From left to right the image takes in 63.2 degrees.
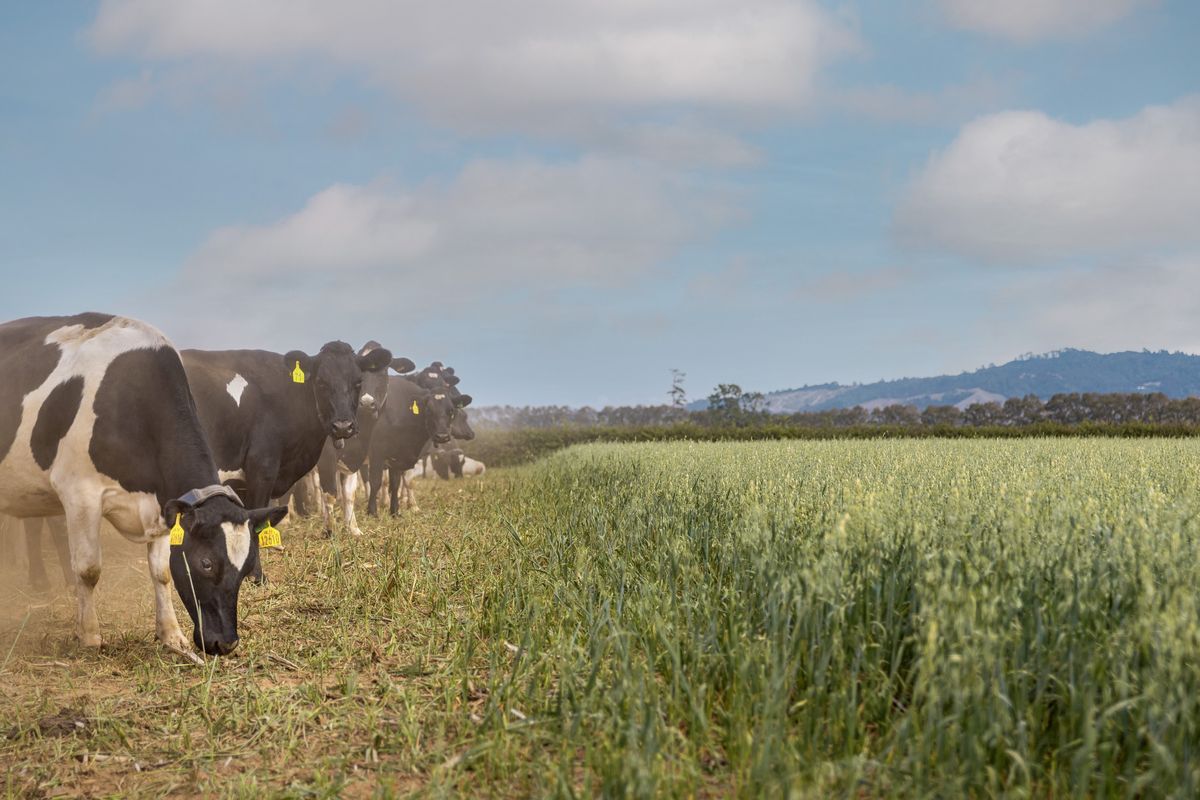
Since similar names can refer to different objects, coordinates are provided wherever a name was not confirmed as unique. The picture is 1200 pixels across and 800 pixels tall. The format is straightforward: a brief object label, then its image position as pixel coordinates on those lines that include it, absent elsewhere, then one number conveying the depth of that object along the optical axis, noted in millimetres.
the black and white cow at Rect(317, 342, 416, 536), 14047
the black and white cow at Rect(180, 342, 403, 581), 10945
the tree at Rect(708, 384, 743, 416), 53906
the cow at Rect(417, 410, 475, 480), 29172
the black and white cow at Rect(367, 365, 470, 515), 16641
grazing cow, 6875
